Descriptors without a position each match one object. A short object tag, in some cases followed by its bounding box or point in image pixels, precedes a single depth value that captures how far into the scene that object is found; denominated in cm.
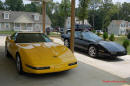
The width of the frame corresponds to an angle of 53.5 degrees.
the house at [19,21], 3180
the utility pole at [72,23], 575
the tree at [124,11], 6406
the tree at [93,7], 4796
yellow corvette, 344
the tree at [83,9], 1981
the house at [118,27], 4850
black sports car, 600
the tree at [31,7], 6786
